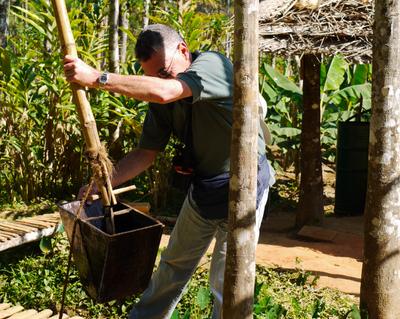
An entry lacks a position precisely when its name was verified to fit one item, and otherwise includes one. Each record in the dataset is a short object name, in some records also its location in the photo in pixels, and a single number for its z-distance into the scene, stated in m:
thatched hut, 5.76
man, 2.25
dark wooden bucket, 2.33
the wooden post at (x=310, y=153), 6.51
